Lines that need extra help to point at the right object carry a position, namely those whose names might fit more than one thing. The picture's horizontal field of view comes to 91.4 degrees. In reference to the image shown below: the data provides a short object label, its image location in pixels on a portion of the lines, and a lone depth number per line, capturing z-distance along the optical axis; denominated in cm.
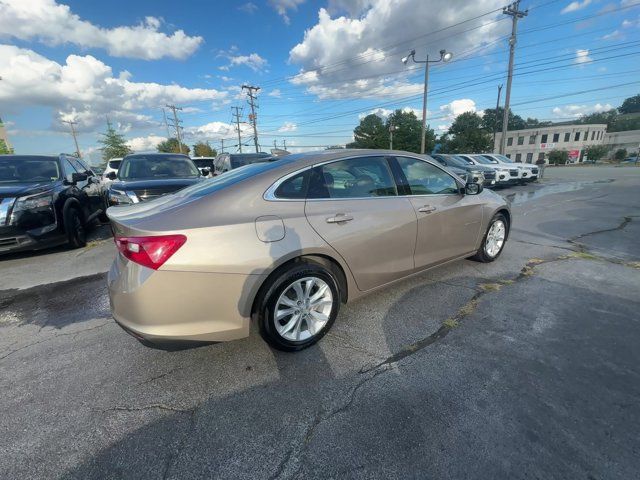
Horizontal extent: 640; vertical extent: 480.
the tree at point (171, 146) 6769
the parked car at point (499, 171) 1410
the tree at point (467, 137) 6134
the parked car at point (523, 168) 1506
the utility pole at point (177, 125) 5638
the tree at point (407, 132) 7412
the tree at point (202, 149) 7712
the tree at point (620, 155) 5881
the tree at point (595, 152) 5738
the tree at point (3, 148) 3014
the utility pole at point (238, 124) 5635
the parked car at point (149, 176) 546
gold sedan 204
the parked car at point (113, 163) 1330
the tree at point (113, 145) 5384
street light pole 2037
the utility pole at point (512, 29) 2016
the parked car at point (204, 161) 1688
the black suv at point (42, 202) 451
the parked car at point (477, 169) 1356
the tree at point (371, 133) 7962
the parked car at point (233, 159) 1262
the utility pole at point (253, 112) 4190
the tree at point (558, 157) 5412
